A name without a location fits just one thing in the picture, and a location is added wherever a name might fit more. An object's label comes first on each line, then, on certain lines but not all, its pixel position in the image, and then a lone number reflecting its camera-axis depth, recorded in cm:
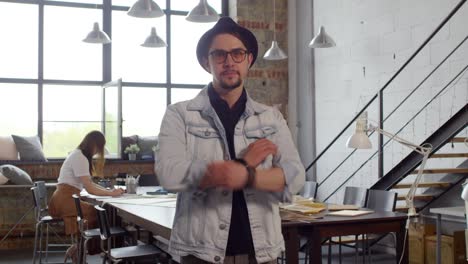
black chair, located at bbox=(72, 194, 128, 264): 462
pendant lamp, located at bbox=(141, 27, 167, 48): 762
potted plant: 855
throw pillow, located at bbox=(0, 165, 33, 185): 719
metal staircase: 563
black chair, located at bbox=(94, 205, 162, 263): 370
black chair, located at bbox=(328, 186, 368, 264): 480
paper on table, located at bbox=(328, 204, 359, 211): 395
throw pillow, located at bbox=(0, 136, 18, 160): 799
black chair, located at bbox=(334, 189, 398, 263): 438
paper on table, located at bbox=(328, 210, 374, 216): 365
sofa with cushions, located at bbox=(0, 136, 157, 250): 734
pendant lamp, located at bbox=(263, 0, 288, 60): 838
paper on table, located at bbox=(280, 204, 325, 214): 365
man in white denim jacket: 164
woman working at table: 528
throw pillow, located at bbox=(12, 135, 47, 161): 804
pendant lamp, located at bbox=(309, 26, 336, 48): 764
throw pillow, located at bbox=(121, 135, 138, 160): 869
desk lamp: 355
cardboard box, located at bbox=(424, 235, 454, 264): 532
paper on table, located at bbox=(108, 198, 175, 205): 448
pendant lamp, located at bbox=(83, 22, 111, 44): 724
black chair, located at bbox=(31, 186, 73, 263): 566
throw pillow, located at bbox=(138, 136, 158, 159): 877
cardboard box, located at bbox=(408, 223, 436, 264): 570
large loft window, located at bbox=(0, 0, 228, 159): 852
